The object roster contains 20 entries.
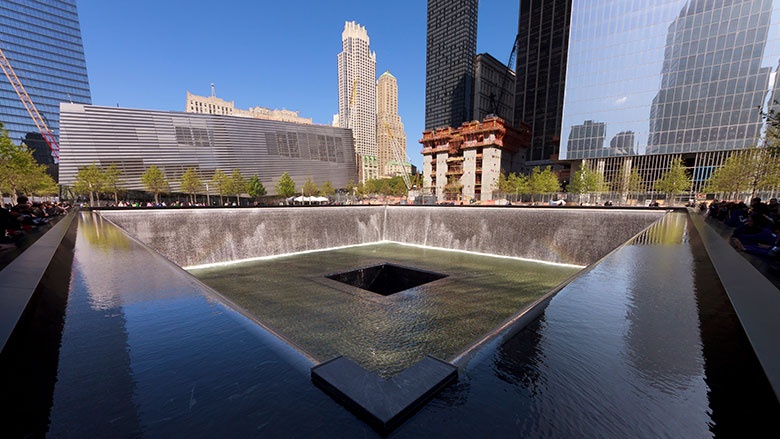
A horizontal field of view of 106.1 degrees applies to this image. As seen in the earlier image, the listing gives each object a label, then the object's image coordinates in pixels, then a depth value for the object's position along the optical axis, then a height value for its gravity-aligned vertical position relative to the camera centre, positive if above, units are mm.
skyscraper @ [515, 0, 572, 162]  78000 +32783
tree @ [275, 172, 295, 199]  62938 +659
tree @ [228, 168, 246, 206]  54656 +912
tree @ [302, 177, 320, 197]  72306 +293
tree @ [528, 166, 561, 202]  43625 +1072
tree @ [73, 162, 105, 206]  39312 +1111
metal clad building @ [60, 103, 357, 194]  54062 +9618
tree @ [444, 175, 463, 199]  62484 +600
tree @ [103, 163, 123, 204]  41691 +1637
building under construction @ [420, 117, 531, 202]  58469 +7253
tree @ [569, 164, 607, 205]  41750 +1191
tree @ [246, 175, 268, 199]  60544 +216
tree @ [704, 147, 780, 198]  20266 +1432
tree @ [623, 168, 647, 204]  38497 +989
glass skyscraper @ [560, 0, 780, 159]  38750 +16827
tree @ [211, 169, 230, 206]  54188 +1256
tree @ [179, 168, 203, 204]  49438 +973
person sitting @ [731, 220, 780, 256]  5891 -1060
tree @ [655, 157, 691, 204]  34656 +1037
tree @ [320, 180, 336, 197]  72438 +65
